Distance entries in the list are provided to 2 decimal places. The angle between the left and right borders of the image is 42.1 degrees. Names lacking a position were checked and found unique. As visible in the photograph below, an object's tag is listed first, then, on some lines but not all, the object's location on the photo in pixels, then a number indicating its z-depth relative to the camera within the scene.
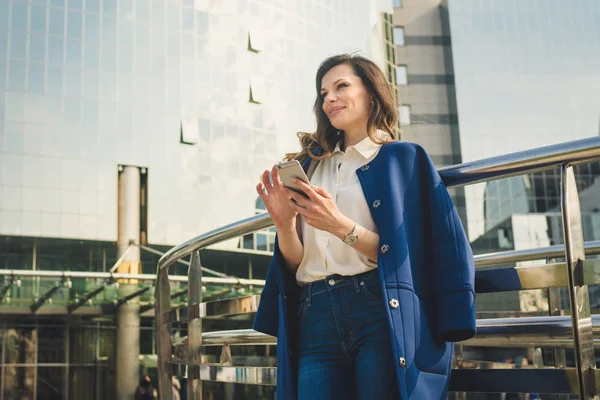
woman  2.21
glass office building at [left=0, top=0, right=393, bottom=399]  30.03
